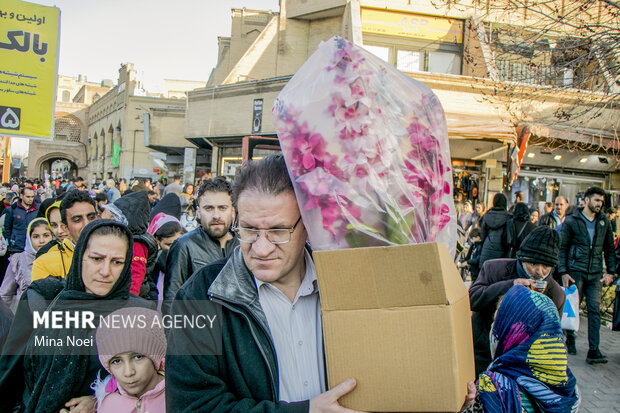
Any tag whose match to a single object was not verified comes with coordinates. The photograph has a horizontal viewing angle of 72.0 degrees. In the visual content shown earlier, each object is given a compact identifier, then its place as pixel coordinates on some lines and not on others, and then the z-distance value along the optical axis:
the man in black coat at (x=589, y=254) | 5.61
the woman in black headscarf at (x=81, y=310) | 2.22
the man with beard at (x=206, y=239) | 3.64
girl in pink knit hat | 2.21
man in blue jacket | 7.61
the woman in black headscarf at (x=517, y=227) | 6.27
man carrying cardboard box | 1.41
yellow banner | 5.64
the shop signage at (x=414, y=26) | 14.20
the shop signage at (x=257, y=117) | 16.47
